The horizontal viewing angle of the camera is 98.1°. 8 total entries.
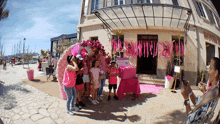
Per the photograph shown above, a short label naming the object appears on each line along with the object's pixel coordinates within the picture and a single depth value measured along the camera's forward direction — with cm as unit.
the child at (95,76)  357
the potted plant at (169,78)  551
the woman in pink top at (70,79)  279
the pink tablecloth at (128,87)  418
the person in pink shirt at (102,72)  383
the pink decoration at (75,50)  329
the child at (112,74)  404
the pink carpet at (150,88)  512
